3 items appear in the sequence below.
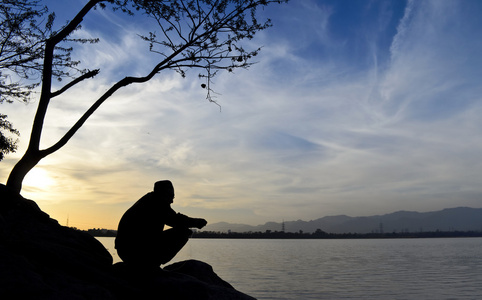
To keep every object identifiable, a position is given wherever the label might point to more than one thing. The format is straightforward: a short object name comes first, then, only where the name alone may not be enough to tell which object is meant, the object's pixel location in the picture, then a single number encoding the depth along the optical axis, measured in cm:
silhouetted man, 714
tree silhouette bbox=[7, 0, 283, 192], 1010
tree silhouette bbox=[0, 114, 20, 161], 1642
